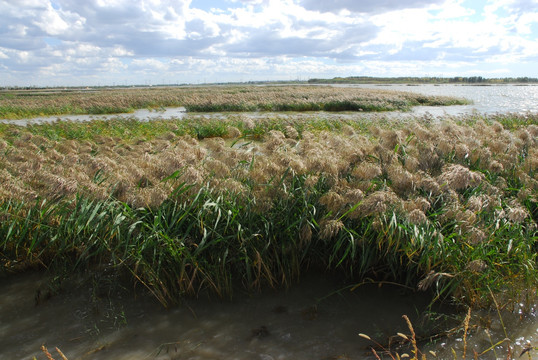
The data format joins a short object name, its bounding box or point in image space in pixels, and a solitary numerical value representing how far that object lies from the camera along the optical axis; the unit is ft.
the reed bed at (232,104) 107.34
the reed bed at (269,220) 14.06
